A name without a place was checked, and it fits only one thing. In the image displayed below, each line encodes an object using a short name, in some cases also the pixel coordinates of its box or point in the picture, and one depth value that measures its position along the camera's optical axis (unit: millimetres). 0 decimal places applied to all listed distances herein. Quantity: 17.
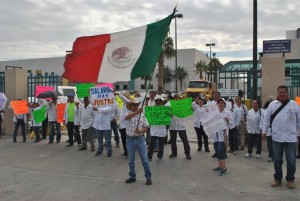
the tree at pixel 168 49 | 45003
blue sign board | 12211
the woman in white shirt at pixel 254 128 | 9273
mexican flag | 6762
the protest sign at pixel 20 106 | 12375
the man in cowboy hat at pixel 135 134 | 6816
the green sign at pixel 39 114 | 12211
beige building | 68262
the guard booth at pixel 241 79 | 11492
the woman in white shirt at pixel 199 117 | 10164
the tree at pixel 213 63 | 59631
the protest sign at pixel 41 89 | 12328
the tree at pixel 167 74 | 70250
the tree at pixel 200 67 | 66031
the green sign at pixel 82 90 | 10953
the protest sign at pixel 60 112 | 12223
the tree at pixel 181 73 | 70875
